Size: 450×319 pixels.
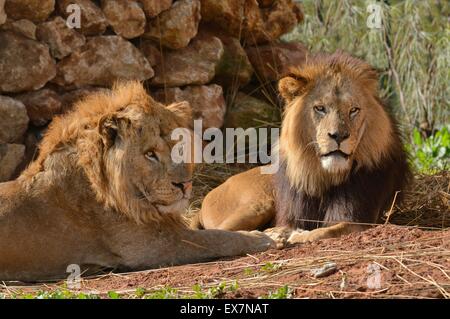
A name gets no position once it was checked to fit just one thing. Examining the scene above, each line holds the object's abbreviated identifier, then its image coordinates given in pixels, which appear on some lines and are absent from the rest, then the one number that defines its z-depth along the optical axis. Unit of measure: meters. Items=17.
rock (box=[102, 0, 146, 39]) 16.73
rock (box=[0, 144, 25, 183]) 15.44
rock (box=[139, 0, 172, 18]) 17.12
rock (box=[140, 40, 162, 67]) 17.56
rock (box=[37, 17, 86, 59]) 15.95
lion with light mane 11.58
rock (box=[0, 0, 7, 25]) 15.20
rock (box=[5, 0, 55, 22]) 15.68
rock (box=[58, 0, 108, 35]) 16.30
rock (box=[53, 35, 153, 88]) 16.36
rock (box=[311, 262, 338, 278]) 9.87
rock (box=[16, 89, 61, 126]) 15.95
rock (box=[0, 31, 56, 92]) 15.52
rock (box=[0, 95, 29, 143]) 15.50
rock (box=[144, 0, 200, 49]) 17.47
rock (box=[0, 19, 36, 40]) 15.71
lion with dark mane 13.12
